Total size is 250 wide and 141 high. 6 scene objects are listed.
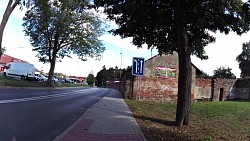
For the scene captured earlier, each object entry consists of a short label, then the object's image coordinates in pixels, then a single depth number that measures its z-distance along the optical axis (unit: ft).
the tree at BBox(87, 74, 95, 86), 271.98
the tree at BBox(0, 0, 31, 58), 52.01
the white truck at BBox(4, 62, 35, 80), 93.44
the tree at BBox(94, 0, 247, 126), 22.02
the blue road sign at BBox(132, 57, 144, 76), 37.97
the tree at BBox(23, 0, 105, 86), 78.83
